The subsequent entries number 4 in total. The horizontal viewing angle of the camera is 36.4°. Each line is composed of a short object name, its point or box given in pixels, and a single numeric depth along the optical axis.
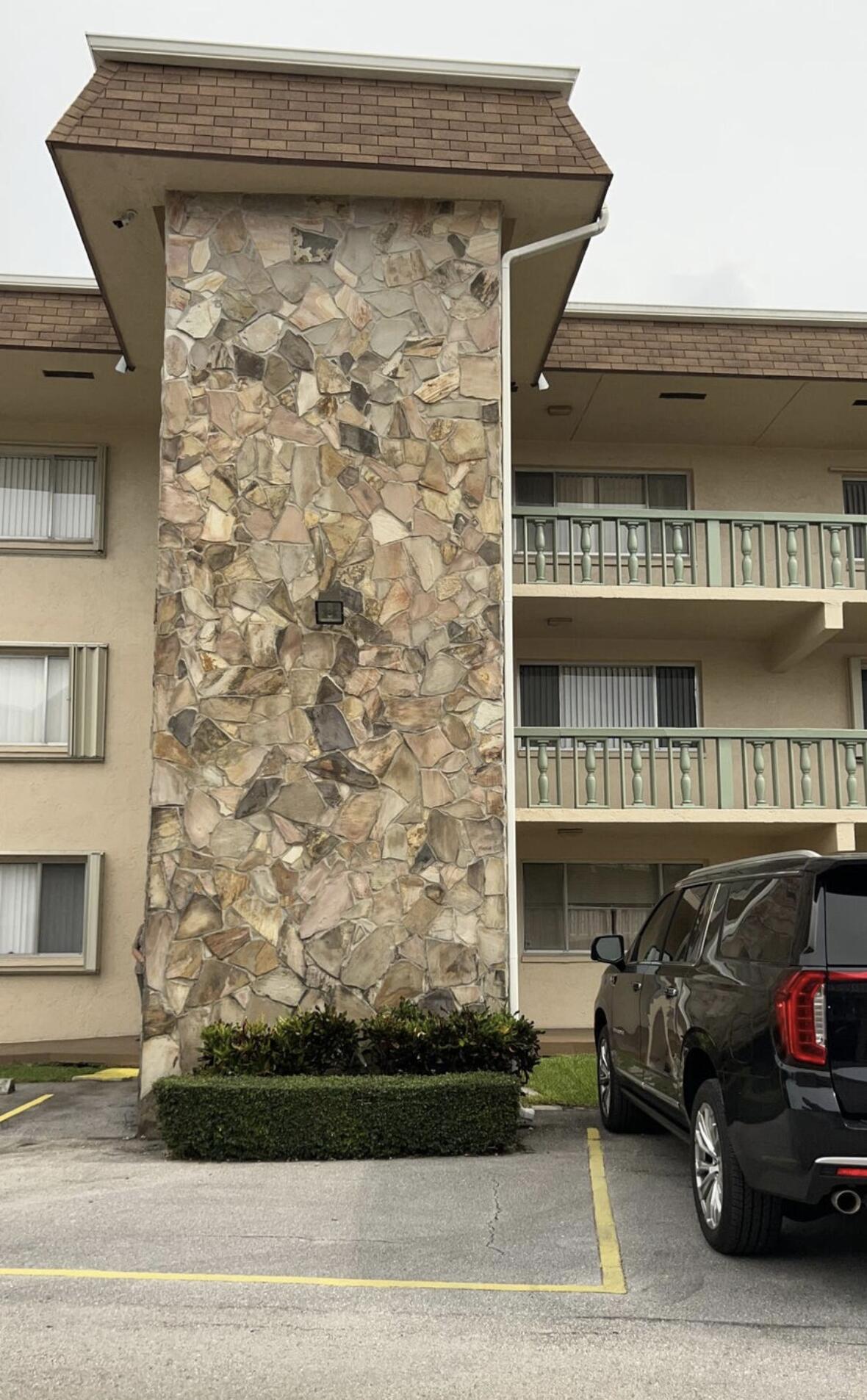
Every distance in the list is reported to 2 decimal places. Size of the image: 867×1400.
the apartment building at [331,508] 10.88
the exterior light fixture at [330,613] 11.30
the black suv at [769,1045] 5.50
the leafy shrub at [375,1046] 9.97
